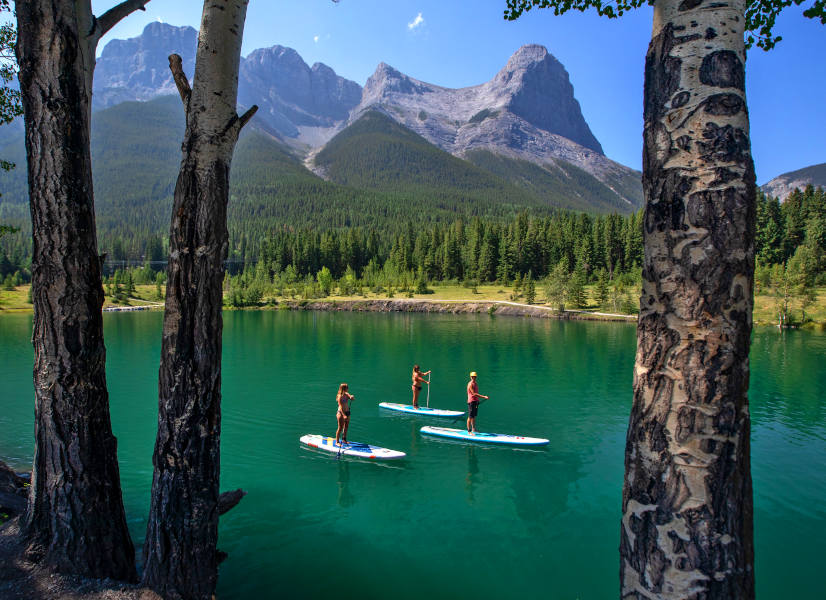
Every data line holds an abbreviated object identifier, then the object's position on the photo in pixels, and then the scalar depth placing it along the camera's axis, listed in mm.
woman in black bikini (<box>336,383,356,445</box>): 16984
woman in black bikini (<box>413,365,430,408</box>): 23406
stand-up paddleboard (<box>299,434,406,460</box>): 16844
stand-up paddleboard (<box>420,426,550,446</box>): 18656
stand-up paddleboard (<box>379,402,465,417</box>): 22938
